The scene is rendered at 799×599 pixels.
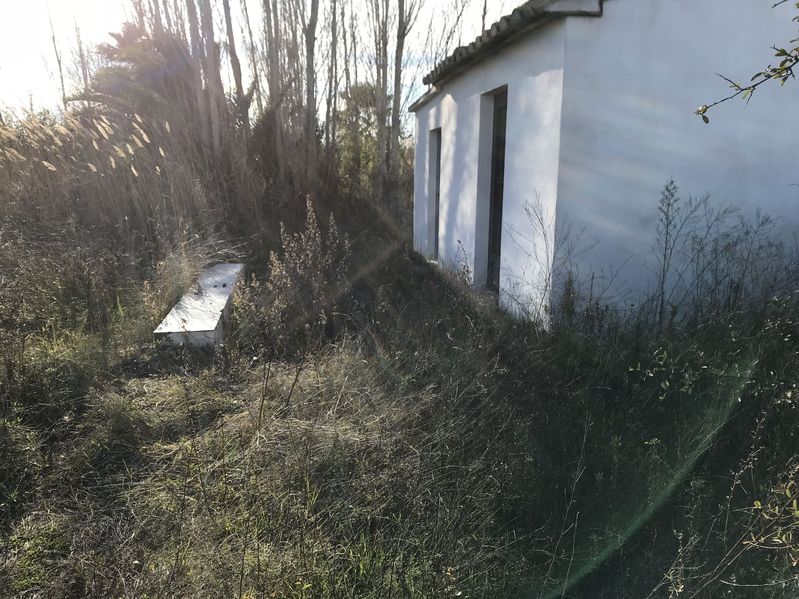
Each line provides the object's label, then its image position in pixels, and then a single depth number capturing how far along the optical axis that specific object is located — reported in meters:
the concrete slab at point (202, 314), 4.21
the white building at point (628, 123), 4.21
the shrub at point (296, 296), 4.33
